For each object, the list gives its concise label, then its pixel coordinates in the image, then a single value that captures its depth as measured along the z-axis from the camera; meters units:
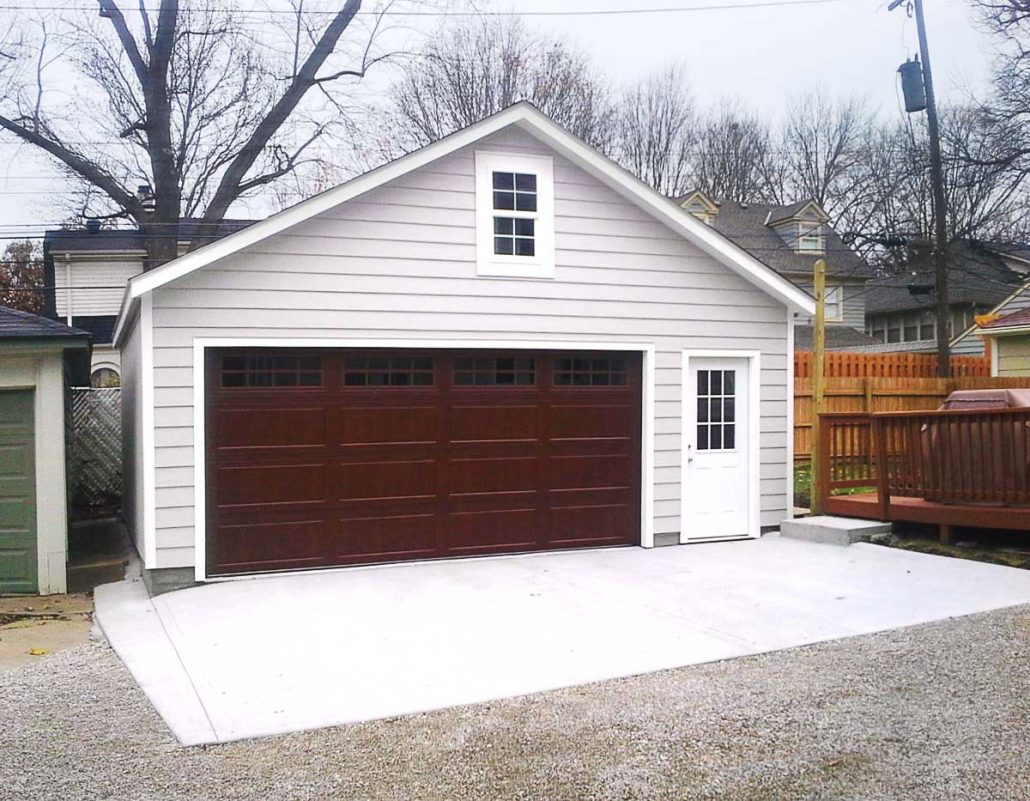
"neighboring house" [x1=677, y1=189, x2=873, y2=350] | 26.62
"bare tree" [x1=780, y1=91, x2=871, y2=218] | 32.31
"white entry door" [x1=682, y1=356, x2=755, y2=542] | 10.01
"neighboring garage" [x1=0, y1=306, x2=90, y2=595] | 8.49
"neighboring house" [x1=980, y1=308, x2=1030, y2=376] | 16.39
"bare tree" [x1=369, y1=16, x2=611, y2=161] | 23.95
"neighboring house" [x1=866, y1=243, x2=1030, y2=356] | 25.77
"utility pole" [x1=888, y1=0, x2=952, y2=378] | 16.84
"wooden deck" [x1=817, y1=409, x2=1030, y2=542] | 8.60
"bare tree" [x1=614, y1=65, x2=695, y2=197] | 29.83
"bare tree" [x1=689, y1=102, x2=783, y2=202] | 31.77
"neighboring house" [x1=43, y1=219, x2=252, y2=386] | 25.02
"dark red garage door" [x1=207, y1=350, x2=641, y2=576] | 8.37
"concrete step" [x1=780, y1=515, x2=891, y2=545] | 9.52
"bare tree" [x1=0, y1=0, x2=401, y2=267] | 19.22
